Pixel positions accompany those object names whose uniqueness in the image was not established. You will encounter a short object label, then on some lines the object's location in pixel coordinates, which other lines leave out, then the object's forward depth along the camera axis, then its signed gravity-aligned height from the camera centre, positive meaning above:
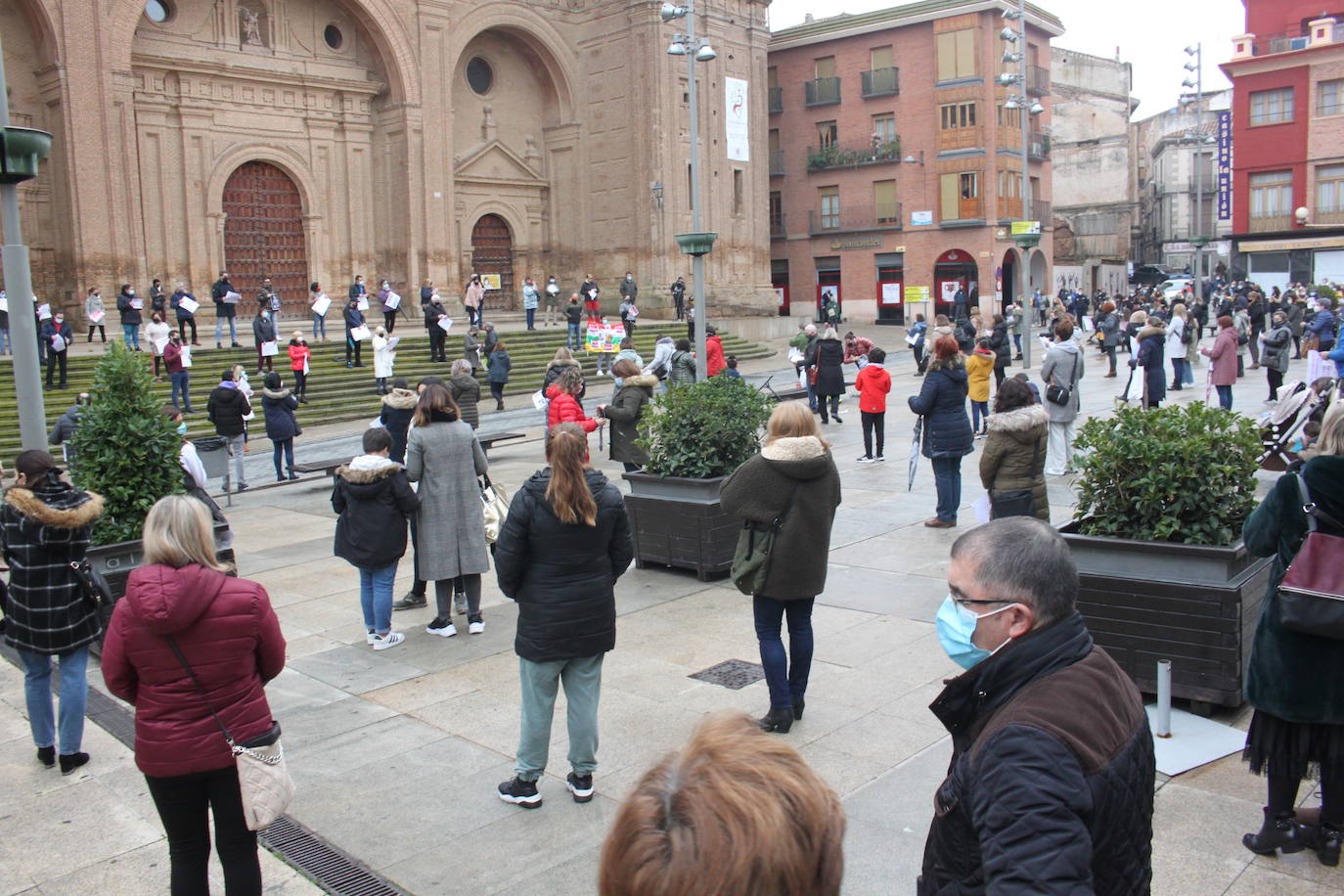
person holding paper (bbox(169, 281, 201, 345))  23.44 +0.85
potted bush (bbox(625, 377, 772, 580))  9.19 -1.19
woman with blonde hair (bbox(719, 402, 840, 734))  5.76 -1.01
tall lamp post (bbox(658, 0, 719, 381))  16.47 +2.09
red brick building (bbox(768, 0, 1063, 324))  44.47 +6.90
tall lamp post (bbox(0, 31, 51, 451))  8.29 +0.50
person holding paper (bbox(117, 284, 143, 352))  24.05 +0.80
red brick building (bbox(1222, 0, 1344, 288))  46.00 +7.07
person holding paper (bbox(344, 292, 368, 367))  25.62 +0.39
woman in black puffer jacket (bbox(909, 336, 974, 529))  10.56 -0.99
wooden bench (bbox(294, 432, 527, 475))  14.54 -1.62
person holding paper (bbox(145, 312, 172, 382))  21.75 +0.24
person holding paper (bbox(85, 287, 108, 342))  25.12 +0.90
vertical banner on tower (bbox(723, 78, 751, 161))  39.05 +7.43
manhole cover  6.81 -2.15
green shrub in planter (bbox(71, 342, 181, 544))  8.27 -0.76
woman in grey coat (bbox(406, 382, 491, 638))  7.95 -1.18
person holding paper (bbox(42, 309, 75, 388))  20.75 +0.26
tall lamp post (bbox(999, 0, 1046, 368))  26.17 +5.61
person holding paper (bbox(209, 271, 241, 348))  25.20 +0.95
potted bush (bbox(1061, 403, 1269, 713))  5.71 -1.23
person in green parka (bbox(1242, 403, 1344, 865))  4.20 -1.46
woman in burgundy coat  4.01 -1.21
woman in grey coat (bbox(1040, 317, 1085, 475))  12.85 -0.78
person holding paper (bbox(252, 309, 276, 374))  23.06 +0.22
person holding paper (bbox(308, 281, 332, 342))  25.91 +0.84
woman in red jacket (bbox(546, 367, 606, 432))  11.97 -0.70
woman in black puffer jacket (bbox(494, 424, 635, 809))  5.14 -1.23
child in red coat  14.30 -0.92
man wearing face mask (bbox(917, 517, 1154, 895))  2.15 -0.88
